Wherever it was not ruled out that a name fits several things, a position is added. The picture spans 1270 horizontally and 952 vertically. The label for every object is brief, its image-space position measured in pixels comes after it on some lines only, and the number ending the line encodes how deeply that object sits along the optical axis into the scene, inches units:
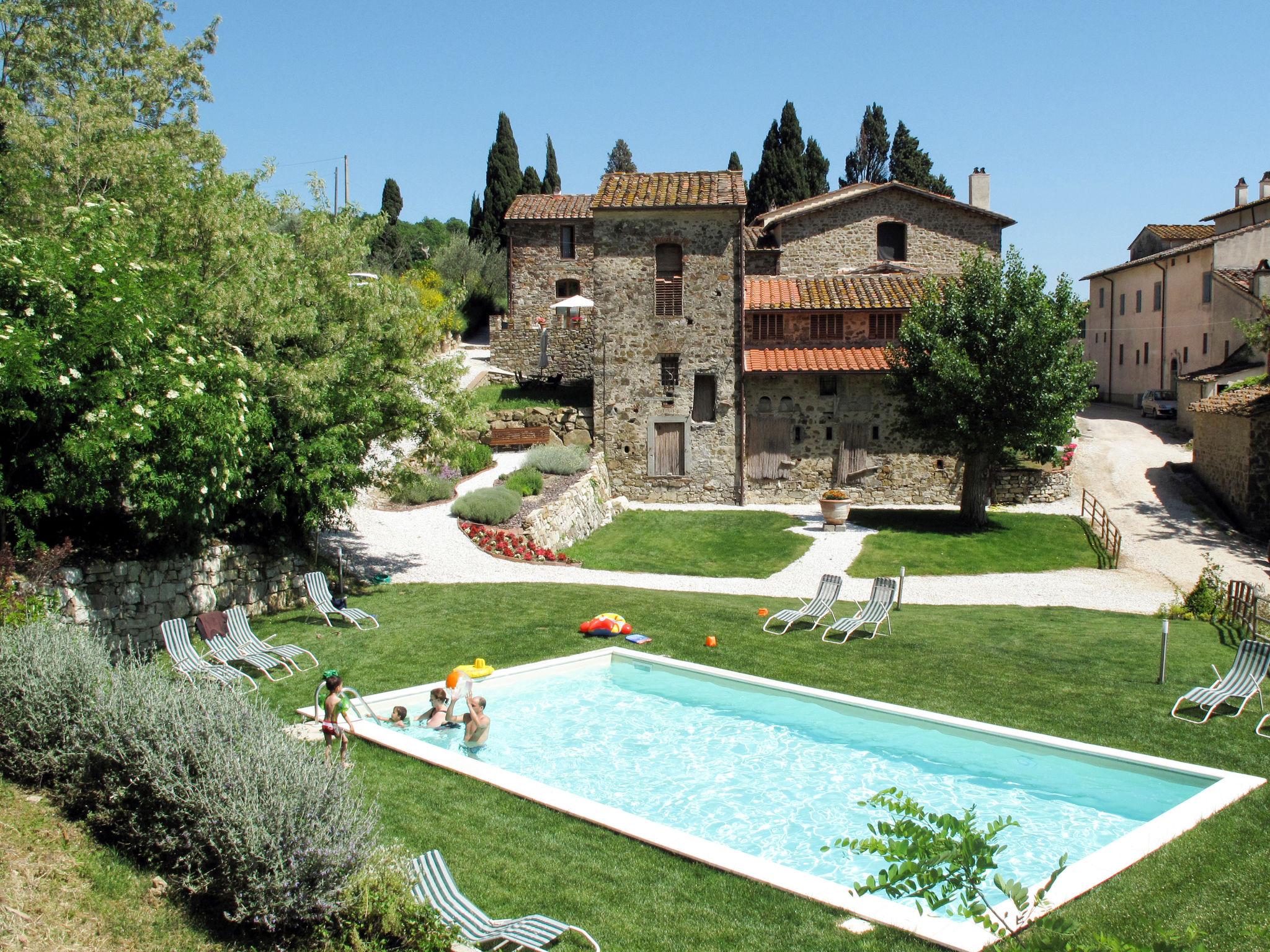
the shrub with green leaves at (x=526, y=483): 1018.1
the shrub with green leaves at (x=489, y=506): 931.3
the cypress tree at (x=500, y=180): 2272.4
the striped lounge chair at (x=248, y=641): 529.7
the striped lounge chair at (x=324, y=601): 614.5
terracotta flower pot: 1061.8
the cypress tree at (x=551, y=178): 2322.8
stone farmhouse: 1175.0
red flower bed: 868.0
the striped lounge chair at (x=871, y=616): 610.9
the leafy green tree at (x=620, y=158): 3120.1
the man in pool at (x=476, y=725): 450.6
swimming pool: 339.9
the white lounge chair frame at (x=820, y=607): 629.6
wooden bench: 1219.9
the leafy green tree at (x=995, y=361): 986.7
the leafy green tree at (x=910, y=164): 2445.9
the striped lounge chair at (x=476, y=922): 251.0
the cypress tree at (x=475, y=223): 2342.5
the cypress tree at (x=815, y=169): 2257.6
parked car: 1596.9
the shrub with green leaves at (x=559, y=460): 1112.2
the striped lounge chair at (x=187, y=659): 478.3
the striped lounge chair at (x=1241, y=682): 460.4
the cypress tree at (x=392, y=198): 2792.8
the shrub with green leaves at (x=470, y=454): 736.3
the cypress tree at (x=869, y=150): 2679.6
